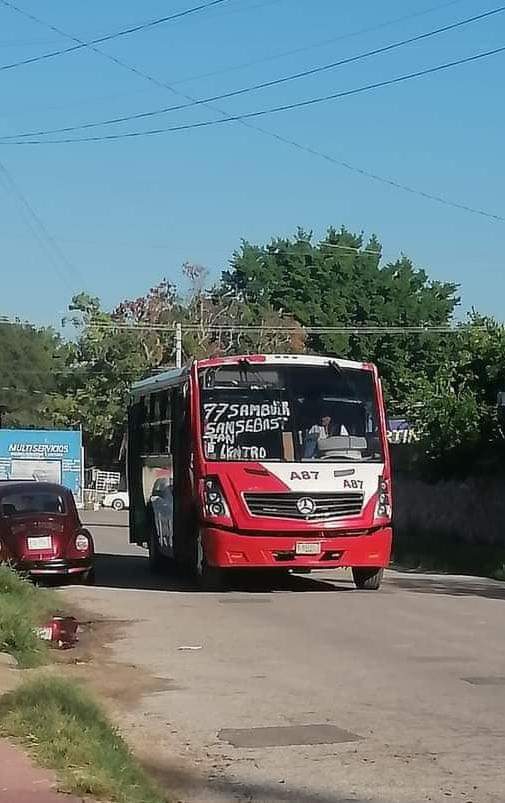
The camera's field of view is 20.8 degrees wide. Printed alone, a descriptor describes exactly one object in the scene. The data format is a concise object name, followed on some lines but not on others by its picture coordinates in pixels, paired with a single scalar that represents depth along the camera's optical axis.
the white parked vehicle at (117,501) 64.88
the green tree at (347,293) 73.00
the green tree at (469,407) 29.39
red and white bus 18.56
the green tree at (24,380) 87.50
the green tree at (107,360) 68.88
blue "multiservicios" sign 61.44
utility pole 49.26
